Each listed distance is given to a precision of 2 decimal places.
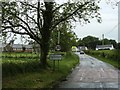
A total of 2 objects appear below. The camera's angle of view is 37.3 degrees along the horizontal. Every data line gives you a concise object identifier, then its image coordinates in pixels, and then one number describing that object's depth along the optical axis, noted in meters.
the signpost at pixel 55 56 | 17.30
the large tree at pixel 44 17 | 17.45
